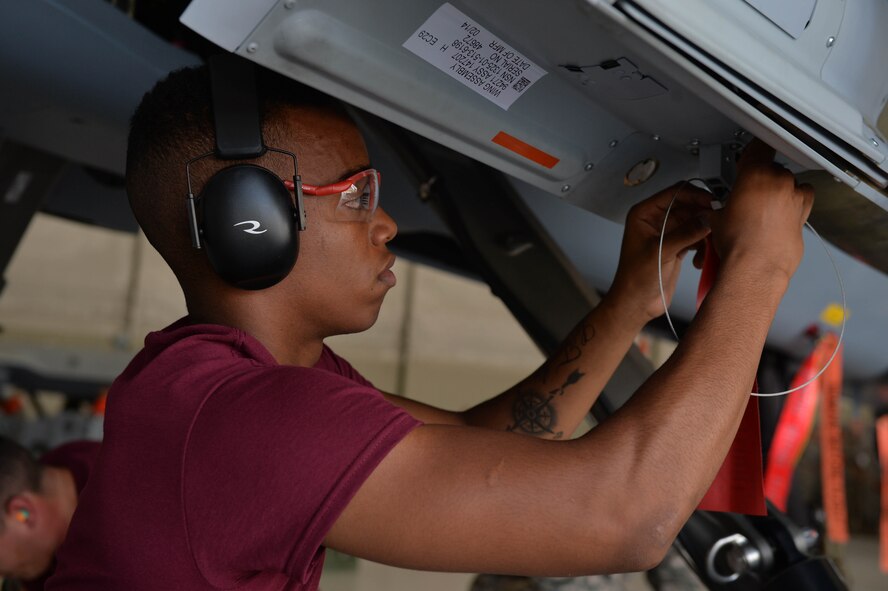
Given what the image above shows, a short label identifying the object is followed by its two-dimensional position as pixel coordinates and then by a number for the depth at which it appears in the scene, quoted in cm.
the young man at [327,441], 71
